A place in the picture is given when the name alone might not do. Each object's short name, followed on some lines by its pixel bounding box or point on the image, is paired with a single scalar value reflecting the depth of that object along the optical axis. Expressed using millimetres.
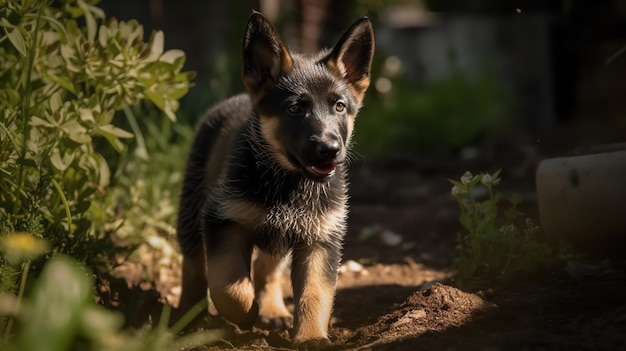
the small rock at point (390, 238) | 5637
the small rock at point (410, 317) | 3178
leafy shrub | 3311
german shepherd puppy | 3535
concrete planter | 3836
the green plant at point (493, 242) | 3781
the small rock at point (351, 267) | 4996
